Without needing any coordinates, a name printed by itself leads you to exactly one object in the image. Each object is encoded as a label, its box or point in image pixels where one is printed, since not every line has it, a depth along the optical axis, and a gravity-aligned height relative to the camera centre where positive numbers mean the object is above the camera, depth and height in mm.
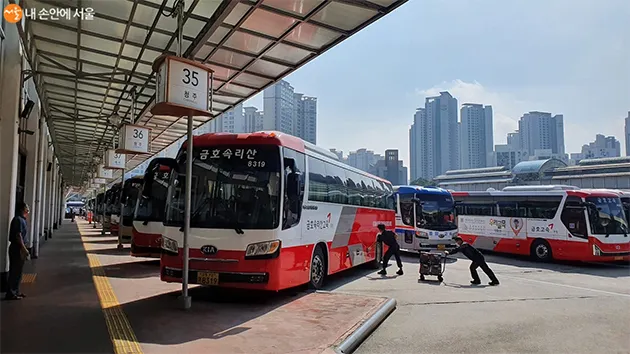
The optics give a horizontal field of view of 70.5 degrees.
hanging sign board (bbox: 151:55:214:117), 6773 +1865
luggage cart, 11281 -1483
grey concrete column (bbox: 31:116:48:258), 14000 +688
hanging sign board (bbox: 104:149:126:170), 16641 +1716
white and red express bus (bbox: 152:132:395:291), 7461 -148
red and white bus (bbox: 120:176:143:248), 17297 -86
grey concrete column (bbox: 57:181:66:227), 34022 -598
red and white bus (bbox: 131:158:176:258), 12461 -269
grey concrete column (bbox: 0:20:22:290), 8703 +1562
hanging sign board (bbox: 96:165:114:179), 21645 +1594
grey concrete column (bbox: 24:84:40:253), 13758 +1083
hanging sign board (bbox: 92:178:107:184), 28180 +1605
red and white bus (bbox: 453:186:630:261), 15062 -590
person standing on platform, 7352 -786
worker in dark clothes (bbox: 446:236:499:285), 11023 -1364
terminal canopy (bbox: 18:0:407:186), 7822 +3520
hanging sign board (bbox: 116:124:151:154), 13344 +2022
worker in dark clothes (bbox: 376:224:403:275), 12445 -1045
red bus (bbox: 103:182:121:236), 22625 -174
